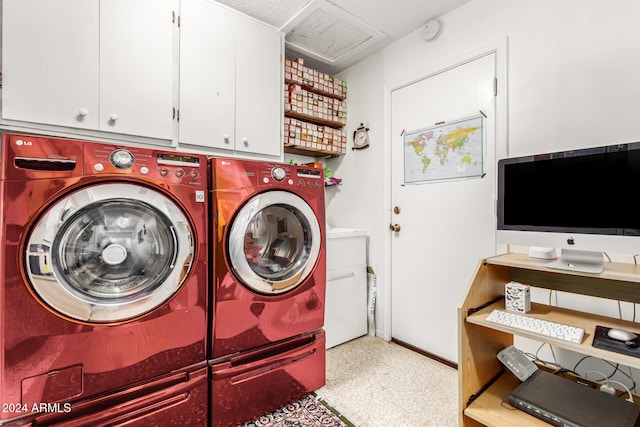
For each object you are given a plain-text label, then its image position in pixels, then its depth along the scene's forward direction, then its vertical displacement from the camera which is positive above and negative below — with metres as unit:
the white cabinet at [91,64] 1.34 +0.75
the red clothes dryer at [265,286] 1.39 -0.37
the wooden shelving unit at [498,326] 1.18 -0.45
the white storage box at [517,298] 1.32 -0.37
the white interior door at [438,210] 1.88 +0.03
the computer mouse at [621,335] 1.05 -0.43
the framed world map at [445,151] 1.92 +0.44
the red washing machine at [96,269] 0.99 -0.22
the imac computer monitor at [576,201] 1.07 +0.06
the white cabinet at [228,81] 1.80 +0.88
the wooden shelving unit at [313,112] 2.39 +0.87
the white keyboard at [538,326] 1.08 -0.44
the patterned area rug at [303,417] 1.47 -1.04
